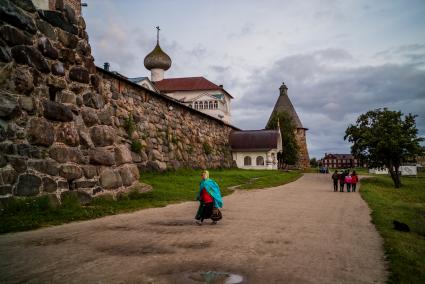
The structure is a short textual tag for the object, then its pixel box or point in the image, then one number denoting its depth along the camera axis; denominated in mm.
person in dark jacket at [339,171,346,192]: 24958
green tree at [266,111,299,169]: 60562
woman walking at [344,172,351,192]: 25192
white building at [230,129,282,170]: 47281
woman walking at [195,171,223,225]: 9930
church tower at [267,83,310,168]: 75125
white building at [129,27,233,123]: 63844
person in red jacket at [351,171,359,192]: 25492
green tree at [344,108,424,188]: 37812
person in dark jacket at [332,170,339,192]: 24956
